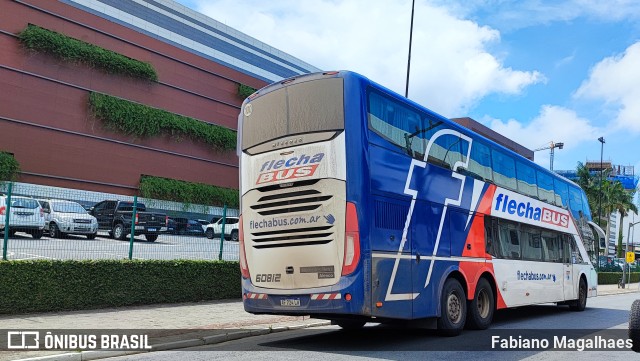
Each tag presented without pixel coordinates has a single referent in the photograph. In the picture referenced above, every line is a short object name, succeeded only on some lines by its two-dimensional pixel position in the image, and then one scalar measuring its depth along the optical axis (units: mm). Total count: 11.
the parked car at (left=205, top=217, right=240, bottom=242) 15984
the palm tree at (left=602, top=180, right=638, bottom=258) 70881
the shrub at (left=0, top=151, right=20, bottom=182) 29625
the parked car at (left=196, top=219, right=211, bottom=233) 16356
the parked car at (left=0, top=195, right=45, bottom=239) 12398
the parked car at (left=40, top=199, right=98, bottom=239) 12844
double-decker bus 8836
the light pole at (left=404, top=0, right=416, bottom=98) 22516
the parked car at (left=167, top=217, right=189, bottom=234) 16016
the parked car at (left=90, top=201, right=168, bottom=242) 14750
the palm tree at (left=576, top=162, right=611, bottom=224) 70000
